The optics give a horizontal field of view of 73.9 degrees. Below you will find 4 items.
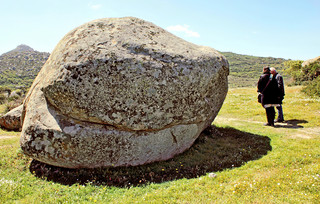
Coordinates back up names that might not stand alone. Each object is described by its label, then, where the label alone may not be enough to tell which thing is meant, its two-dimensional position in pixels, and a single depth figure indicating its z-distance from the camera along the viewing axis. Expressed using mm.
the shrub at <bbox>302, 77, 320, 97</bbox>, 23056
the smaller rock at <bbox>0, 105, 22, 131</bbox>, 14430
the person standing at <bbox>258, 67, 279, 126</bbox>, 13039
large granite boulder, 7543
